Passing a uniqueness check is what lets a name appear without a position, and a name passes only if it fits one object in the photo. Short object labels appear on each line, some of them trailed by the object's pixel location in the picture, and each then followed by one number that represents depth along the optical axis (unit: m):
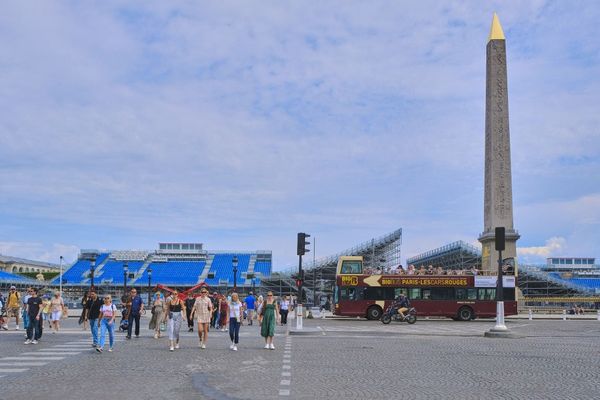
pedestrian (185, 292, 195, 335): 28.47
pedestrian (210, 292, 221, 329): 31.34
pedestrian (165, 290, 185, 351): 18.34
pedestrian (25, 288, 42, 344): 19.84
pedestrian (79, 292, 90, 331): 27.96
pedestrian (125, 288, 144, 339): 23.12
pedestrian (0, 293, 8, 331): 26.77
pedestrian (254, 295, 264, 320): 37.22
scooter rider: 37.28
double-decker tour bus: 42.44
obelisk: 46.38
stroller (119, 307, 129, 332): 24.59
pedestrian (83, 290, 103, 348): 17.75
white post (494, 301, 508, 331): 26.16
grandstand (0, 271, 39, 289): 84.25
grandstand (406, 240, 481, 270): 84.88
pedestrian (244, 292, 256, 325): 35.38
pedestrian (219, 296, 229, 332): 28.91
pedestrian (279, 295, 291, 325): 36.38
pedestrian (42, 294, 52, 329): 25.58
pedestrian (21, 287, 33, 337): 21.70
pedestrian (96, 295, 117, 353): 17.44
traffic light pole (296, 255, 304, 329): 27.57
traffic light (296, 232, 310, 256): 27.62
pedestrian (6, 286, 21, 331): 26.96
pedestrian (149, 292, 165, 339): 23.12
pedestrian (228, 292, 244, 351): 18.55
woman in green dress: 18.61
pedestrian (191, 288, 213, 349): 18.94
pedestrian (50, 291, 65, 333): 25.31
